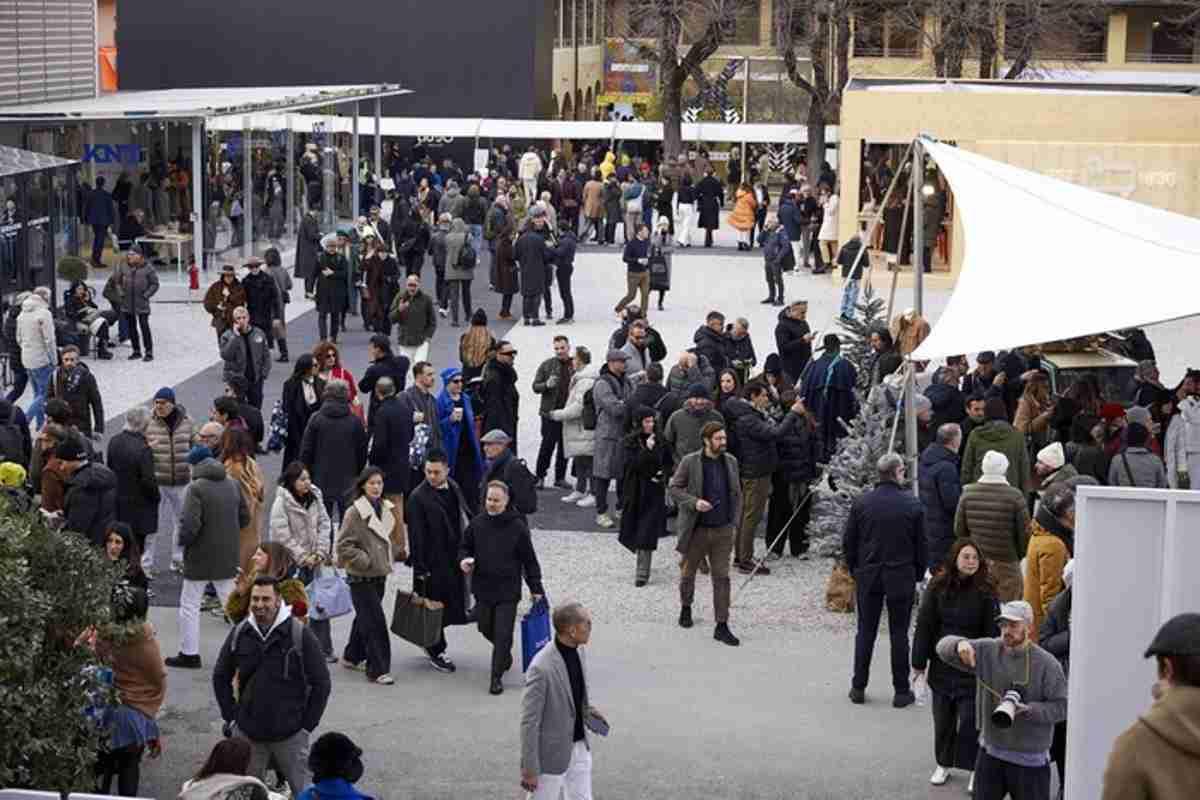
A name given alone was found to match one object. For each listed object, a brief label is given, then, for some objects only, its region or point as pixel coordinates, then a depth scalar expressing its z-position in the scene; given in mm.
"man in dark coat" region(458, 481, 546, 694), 11836
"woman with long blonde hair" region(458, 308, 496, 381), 18516
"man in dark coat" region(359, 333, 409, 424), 16766
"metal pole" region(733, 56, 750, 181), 58075
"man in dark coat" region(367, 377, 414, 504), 15234
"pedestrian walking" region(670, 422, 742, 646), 13367
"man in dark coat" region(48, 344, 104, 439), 16531
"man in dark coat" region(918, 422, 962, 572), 13453
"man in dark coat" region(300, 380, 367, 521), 14750
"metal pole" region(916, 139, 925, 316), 15812
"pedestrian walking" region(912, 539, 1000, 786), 10484
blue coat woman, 15469
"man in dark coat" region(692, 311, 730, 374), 18141
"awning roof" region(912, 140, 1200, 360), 13484
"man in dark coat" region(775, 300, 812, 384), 20156
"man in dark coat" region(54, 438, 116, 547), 12531
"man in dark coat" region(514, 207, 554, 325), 26594
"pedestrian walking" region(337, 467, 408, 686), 12000
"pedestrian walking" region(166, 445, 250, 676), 12438
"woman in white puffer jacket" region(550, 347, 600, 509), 16812
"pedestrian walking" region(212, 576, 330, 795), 9320
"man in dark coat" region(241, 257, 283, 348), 22031
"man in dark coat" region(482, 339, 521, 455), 17000
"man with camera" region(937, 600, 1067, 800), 9195
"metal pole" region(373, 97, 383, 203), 39312
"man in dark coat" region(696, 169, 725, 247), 38062
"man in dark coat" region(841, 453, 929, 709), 11945
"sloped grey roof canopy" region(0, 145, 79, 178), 24062
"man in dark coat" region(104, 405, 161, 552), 13586
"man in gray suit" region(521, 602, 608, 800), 8992
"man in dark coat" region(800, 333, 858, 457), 16562
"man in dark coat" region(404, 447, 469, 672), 12273
